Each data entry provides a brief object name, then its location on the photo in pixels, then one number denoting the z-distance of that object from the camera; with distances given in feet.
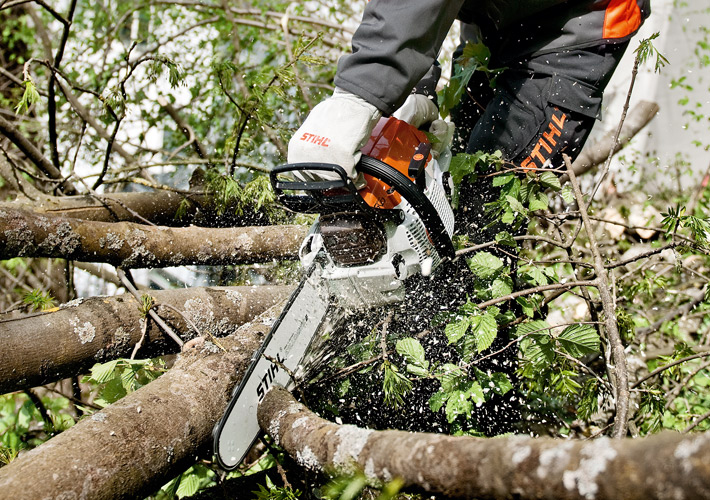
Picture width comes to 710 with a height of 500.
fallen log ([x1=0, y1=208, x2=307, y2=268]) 6.70
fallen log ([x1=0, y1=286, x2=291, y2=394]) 5.72
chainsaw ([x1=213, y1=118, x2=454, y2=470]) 5.66
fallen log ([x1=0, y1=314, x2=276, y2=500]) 3.97
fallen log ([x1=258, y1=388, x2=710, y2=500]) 2.09
